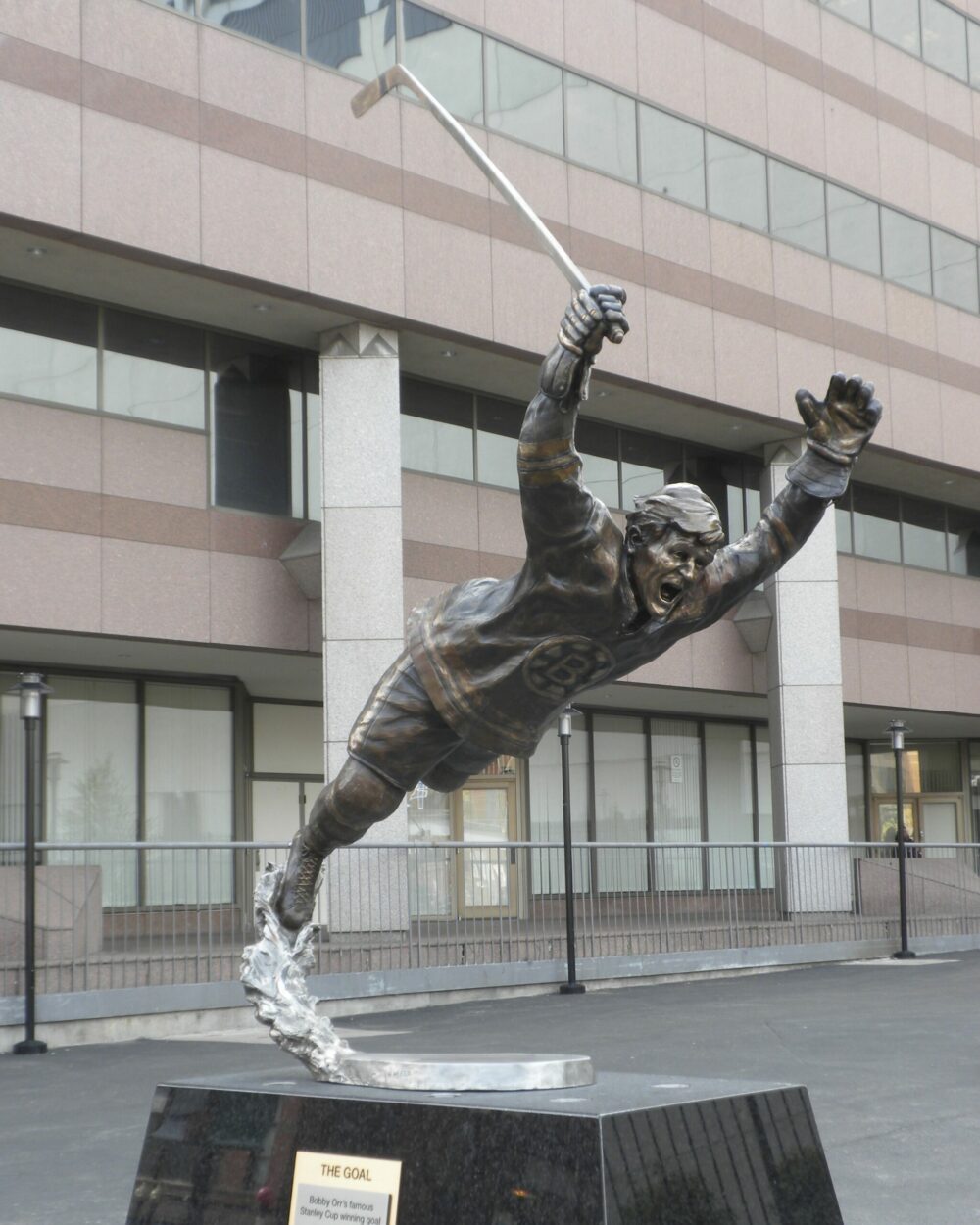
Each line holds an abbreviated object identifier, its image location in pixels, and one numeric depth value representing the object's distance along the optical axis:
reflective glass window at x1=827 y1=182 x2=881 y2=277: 27.53
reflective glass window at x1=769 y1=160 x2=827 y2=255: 26.53
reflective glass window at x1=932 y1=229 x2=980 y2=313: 29.50
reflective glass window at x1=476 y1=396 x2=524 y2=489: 24.09
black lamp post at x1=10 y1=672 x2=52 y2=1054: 14.00
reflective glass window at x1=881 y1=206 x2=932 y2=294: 28.50
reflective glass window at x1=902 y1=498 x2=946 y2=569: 31.30
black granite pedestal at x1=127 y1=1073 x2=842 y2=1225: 4.83
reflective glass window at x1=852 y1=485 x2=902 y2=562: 30.20
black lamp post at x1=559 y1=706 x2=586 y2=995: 18.52
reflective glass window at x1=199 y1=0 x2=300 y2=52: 19.52
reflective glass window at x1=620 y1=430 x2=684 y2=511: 26.52
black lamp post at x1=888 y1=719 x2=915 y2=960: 23.34
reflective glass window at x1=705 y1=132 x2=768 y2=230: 25.59
